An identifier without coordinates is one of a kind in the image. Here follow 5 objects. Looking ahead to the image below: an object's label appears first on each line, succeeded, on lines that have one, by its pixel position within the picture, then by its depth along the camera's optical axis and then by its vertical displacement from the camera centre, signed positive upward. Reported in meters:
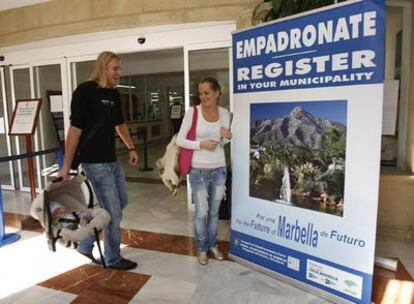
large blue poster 1.84 -0.20
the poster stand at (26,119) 4.34 -0.02
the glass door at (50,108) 4.83 +0.14
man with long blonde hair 2.23 -0.12
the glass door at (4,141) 5.20 -0.41
